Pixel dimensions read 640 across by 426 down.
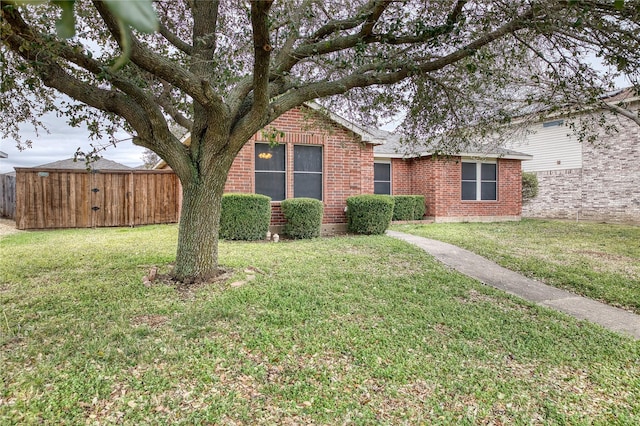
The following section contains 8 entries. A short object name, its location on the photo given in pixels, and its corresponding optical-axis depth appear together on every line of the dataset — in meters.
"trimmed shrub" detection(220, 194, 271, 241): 9.52
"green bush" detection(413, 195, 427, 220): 15.58
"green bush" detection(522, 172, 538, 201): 18.58
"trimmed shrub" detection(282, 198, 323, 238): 10.15
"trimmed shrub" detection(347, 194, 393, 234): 11.02
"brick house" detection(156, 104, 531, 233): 10.56
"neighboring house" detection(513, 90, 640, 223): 15.20
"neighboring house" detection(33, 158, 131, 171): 20.14
